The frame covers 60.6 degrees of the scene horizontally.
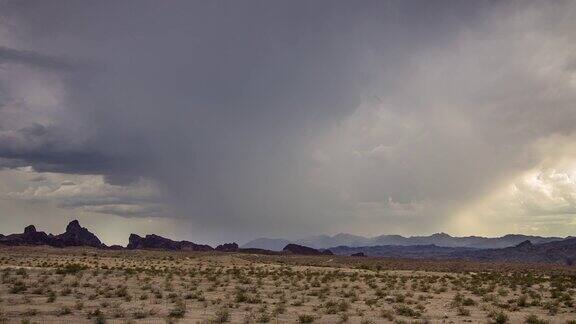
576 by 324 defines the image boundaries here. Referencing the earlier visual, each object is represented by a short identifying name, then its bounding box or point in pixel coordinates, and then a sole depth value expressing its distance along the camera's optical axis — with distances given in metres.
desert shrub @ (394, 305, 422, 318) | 22.64
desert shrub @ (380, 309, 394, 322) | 21.27
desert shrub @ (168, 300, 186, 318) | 20.06
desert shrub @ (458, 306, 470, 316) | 23.27
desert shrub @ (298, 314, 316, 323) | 19.77
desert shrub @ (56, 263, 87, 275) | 38.24
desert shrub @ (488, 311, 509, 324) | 20.90
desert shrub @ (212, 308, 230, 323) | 19.05
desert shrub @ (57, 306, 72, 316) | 19.47
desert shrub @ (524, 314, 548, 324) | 20.50
